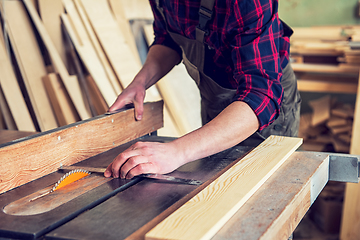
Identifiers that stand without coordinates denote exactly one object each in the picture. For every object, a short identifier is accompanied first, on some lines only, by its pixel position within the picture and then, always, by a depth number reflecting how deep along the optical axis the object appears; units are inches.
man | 43.8
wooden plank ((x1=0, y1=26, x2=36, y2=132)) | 89.7
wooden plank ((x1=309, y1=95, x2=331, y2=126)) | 119.7
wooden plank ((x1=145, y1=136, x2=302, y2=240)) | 29.6
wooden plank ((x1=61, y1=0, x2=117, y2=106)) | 100.3
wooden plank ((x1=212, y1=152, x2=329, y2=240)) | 31.6
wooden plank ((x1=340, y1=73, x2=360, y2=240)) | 104.0
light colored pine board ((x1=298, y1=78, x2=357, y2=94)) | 110.7
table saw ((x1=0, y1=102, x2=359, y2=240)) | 32.7
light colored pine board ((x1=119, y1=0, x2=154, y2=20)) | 117.4
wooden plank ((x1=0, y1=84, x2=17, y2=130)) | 91.0
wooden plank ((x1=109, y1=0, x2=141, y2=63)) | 114.3
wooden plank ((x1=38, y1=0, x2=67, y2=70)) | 98.8
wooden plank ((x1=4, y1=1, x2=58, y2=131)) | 93.2
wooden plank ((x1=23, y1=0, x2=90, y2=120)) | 95.1
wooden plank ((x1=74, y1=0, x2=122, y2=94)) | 103.9
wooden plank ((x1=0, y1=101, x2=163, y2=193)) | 42.2
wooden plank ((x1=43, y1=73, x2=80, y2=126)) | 95.9
